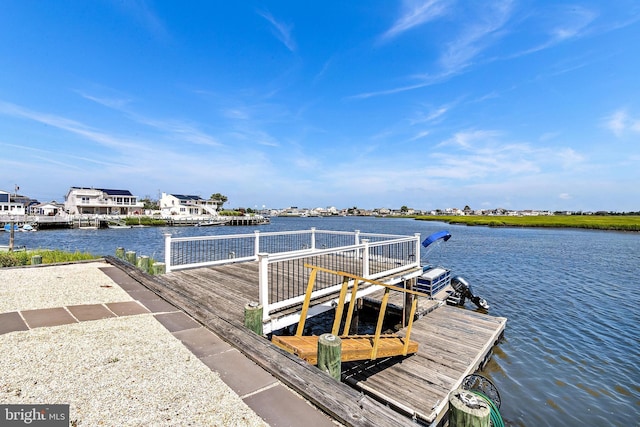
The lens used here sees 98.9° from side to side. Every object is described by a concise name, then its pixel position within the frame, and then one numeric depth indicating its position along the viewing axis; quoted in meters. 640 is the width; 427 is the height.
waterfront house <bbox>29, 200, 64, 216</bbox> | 66.94
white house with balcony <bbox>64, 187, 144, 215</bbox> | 59.39
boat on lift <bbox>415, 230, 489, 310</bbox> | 10.40
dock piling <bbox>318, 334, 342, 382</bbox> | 3.70
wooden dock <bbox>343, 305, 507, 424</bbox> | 5.44
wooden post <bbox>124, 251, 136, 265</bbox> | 10.18
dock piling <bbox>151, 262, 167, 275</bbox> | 8.47
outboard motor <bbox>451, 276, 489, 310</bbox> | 11.94
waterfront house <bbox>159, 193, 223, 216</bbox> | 73.56
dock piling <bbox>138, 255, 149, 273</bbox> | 9.11
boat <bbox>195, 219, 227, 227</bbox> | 60.21
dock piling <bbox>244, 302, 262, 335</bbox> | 4.70
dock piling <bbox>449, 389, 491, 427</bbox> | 2.25
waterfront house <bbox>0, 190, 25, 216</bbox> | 56.75
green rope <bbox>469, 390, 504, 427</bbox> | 4.03
